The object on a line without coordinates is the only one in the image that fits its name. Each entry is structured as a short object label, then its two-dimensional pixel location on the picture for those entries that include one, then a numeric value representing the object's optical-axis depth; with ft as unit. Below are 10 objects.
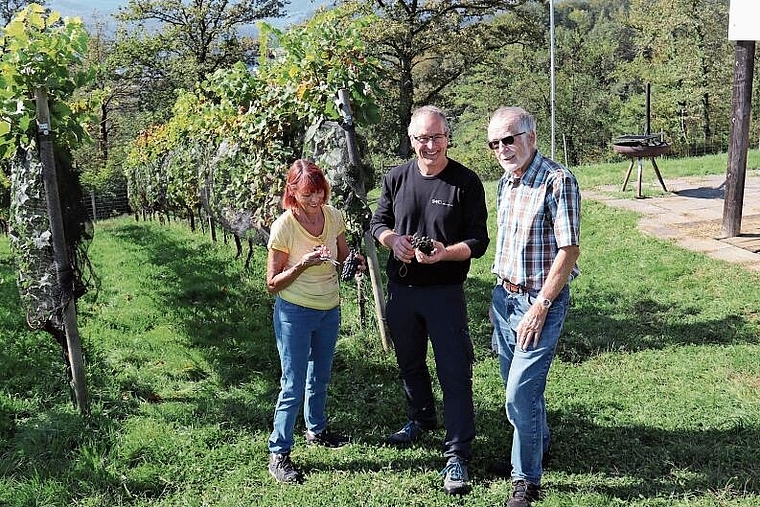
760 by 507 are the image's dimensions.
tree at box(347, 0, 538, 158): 71.97
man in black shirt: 9.38
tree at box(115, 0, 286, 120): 87.45
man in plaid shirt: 8.20
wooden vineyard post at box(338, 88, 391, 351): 14.20
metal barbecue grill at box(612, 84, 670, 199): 27.09
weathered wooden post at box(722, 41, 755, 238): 20.36
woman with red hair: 9.73
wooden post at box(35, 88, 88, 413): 11.65
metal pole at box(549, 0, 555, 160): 37.17
